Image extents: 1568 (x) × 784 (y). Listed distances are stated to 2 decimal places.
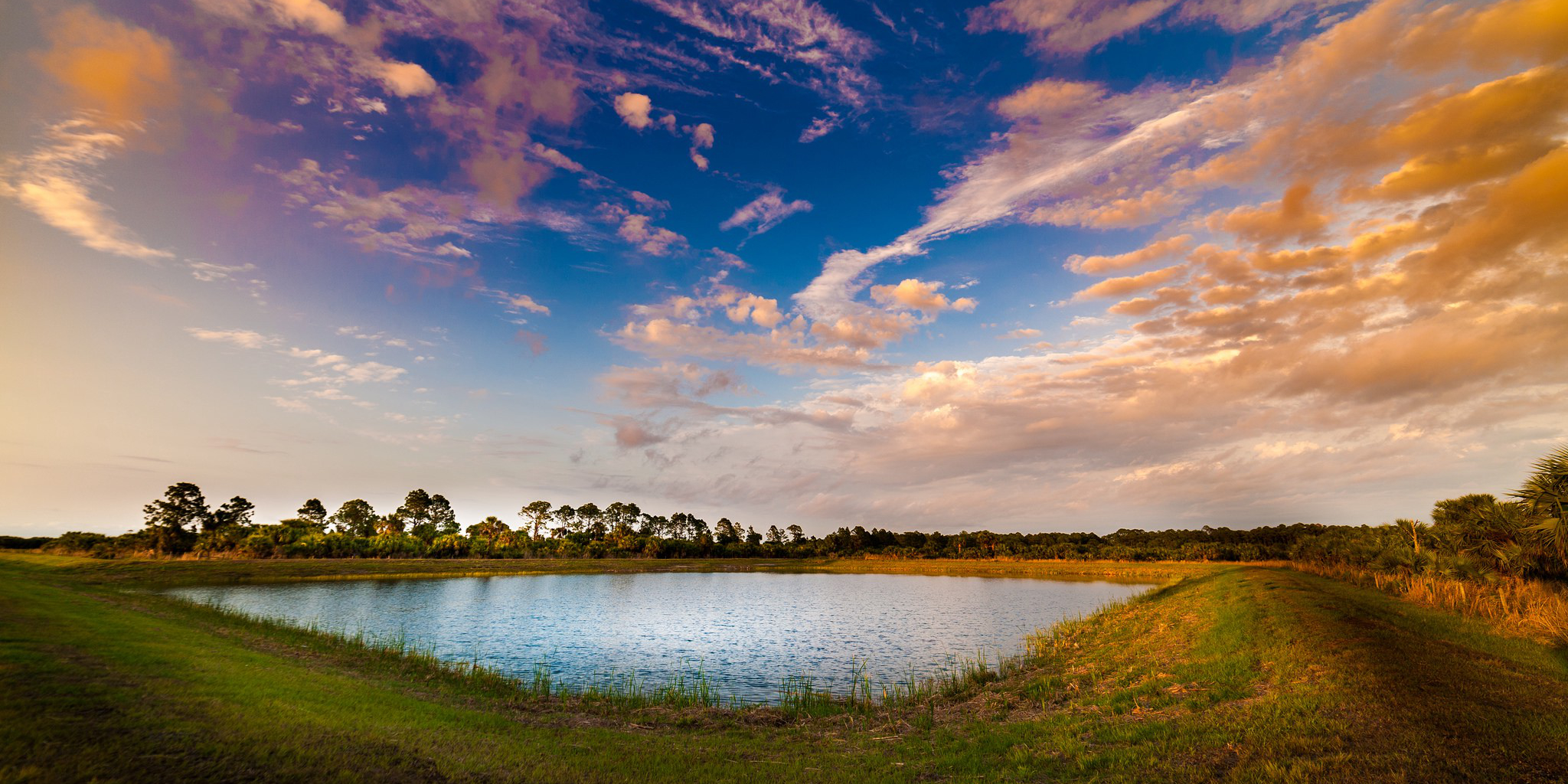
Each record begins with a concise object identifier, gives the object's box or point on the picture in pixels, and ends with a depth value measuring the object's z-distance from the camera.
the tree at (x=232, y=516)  113.50
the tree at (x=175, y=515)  99.94
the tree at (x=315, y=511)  157.38
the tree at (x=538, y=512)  187.62
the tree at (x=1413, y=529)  51.14
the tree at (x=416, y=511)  175.12
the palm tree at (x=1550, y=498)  27.16
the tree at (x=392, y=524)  163.75
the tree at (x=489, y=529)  162.62
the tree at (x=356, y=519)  161.38
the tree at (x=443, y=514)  183.12
